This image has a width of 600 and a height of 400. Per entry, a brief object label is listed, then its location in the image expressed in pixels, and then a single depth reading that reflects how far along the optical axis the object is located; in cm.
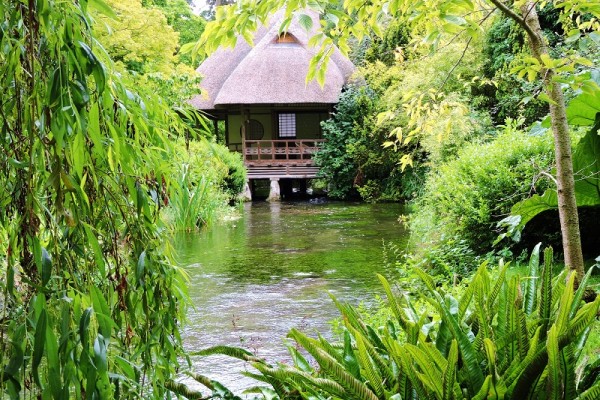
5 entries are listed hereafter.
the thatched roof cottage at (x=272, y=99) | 2259
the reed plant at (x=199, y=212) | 1140
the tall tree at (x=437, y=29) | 238
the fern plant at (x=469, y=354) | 206
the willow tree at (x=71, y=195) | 140
